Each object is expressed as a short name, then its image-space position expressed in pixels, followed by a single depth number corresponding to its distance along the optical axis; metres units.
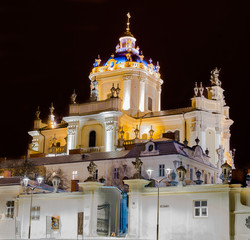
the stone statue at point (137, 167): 35.44
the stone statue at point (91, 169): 37.28
